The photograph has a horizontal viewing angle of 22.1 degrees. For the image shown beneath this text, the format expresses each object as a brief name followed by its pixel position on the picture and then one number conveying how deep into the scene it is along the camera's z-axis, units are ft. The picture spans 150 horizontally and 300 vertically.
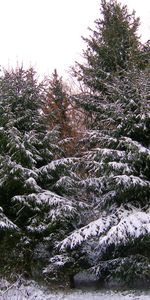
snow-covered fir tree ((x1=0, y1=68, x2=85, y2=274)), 38.86
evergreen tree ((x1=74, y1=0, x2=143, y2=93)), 53.47
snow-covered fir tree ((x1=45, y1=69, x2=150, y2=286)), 35.29
